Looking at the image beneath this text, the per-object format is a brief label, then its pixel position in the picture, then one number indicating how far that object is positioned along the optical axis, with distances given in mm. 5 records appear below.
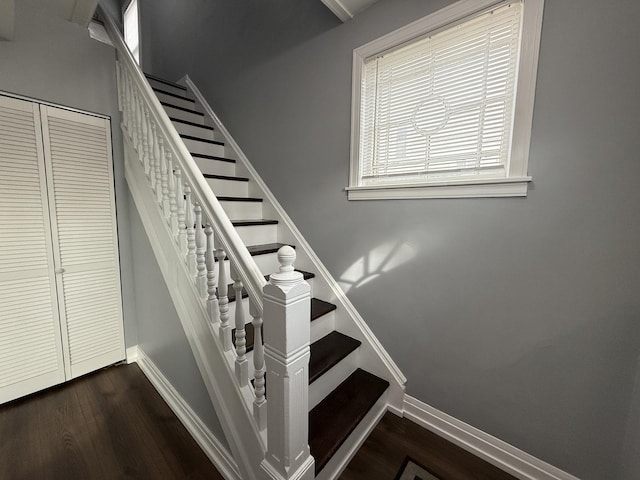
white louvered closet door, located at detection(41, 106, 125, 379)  1715
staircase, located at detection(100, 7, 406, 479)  901
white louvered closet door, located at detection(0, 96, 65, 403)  1547
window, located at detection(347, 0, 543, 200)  1137
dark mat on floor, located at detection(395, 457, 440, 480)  1216
